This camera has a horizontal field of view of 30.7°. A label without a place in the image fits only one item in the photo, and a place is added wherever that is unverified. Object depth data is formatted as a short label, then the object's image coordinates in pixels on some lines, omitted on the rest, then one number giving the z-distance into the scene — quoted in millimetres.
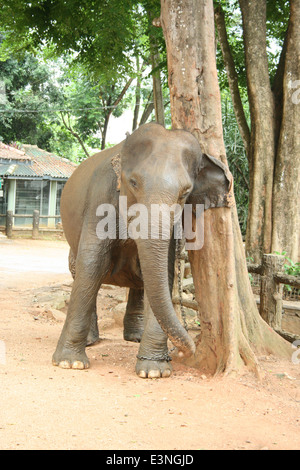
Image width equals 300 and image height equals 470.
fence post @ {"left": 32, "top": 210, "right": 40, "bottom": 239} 25094
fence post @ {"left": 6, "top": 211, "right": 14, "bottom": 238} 24312
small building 25984
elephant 4199
